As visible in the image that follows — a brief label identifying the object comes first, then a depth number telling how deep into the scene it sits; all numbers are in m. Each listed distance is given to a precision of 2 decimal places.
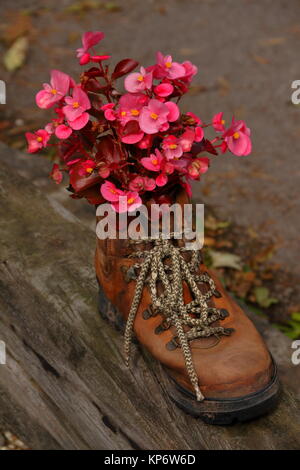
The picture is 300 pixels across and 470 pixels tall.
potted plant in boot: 1.53
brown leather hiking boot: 1.53
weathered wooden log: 1.62
